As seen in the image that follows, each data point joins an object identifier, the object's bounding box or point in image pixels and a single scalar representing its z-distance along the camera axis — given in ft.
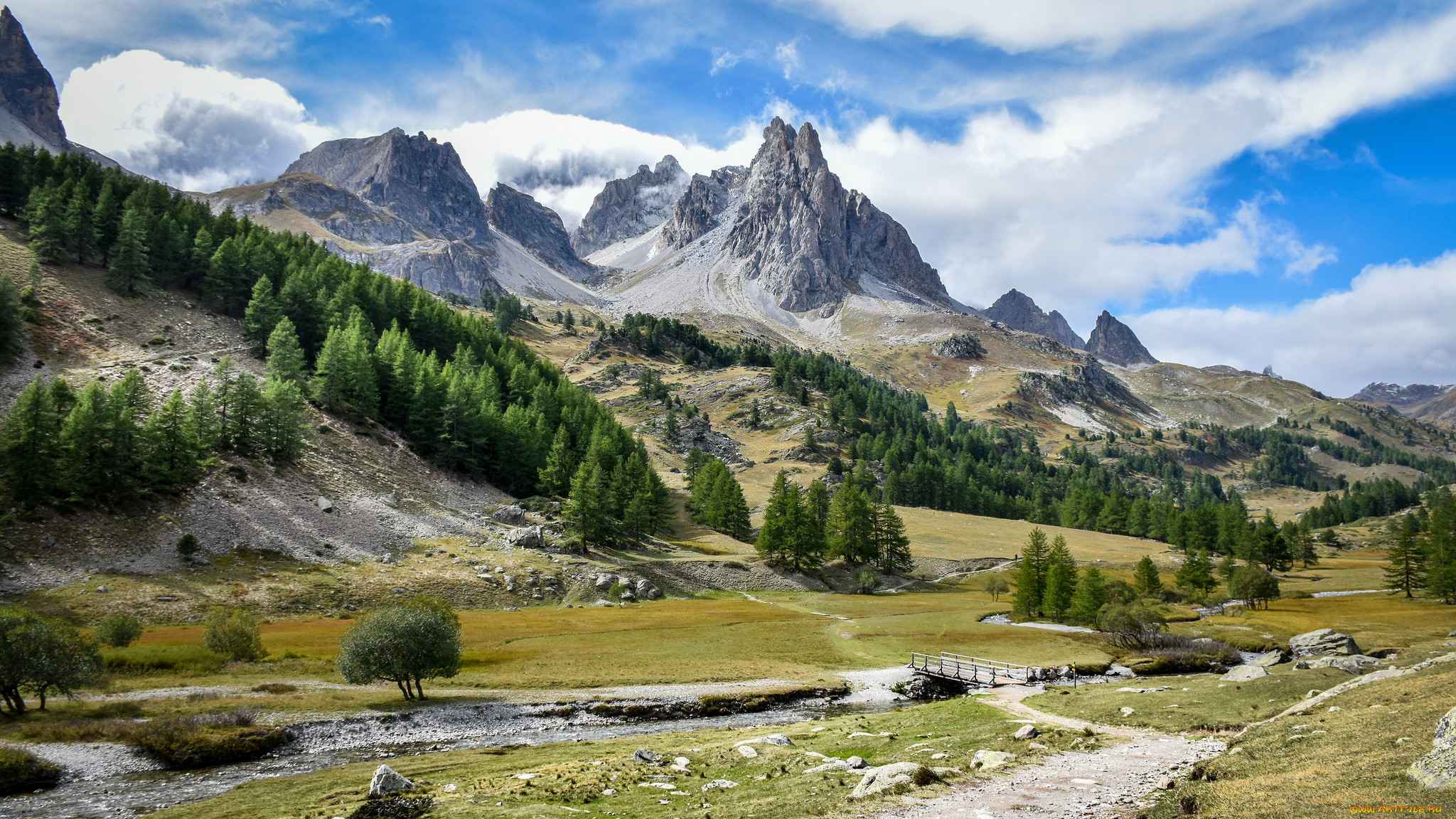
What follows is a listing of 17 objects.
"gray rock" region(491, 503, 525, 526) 319.68
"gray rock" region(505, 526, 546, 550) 291.58
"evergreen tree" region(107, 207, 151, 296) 351.05
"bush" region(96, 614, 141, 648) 146.10
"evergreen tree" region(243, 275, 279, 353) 361.92
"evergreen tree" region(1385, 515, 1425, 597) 310.86
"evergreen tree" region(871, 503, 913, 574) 387.96
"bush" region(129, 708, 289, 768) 98.58
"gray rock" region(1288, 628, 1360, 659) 168.86
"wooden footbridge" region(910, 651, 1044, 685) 166.09
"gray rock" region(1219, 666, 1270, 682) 145.07
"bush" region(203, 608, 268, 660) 150.41
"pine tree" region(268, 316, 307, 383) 329.31
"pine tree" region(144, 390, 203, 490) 227.40
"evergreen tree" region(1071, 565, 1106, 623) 255.70
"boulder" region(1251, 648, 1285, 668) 170.91
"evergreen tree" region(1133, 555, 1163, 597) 308.81
